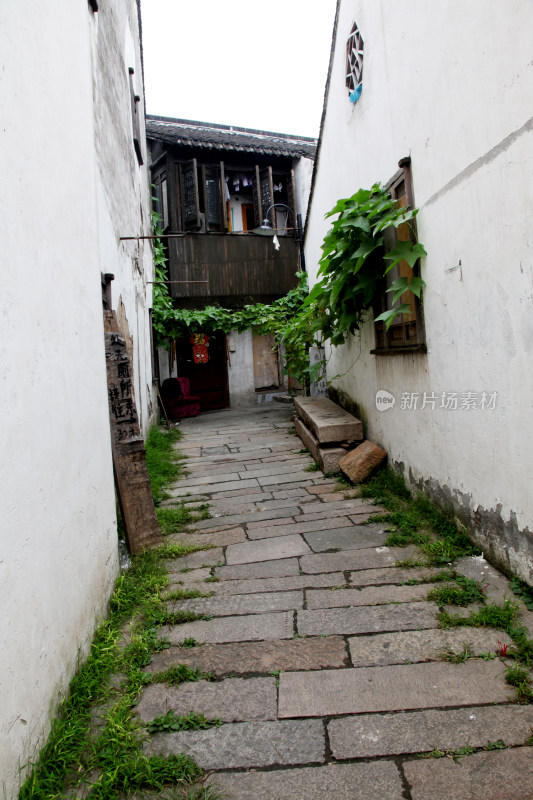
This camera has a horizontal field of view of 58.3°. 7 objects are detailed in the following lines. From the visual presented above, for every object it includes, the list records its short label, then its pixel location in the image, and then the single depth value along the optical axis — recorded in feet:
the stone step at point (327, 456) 17.48
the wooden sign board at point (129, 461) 11.26
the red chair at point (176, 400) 37.29
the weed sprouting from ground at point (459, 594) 8.41
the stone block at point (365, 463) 15.85
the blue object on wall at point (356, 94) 15.67
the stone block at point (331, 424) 17.94
